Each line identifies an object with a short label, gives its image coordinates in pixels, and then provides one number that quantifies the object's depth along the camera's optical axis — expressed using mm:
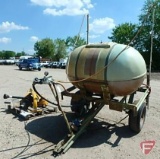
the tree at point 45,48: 50512
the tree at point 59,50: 51493
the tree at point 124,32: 34773
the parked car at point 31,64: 21368
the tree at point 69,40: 52396
